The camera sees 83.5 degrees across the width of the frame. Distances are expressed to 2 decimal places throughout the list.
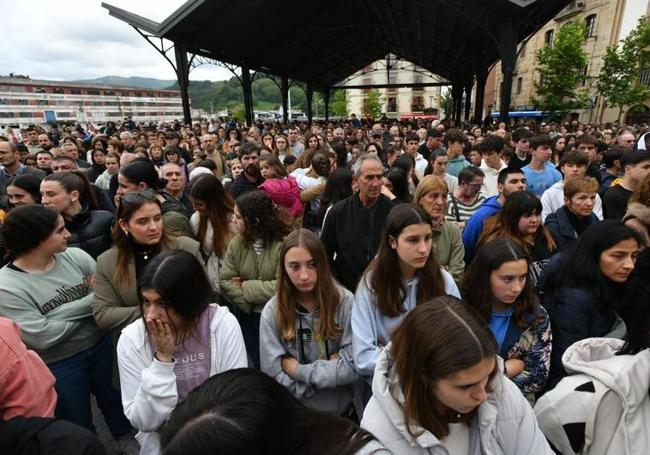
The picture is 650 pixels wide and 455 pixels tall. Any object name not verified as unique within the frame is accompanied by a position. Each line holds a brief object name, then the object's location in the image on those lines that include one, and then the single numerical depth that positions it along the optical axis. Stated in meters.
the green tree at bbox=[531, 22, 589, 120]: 21.98
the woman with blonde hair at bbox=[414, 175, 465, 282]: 3.03
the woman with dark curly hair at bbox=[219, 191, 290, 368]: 2.84
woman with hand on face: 1.71
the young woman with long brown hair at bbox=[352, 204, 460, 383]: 2.23
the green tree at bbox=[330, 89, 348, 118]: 71.44
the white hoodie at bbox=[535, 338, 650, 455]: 1.30
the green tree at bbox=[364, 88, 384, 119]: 56.16
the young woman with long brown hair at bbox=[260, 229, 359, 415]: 2.25
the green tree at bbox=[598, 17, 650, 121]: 21.58
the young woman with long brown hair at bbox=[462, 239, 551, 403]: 2.10
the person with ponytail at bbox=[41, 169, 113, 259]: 3.18
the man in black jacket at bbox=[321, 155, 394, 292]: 3.18
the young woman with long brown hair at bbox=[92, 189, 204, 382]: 2.40
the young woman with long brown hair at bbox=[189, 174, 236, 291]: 3.25
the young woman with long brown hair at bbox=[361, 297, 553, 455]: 1.32
